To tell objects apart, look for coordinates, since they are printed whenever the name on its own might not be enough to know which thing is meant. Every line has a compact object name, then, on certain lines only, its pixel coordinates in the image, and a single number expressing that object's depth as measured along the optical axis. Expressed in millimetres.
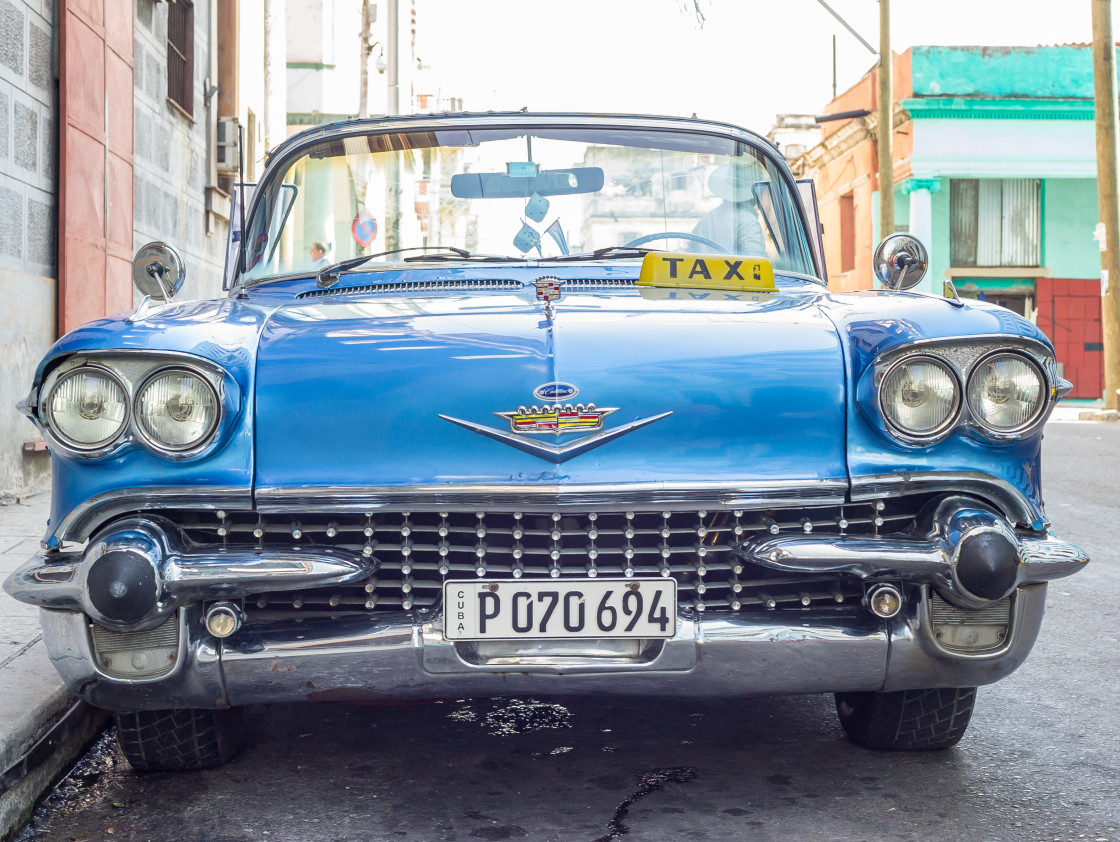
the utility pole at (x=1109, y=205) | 18438
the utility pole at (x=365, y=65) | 19703
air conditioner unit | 13453
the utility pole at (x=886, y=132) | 22328
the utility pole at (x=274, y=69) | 16766
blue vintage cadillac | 2604
